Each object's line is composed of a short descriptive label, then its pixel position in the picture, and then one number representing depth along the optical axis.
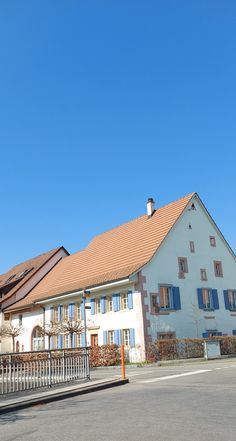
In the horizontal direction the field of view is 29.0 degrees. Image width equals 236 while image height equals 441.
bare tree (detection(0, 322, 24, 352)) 39.00
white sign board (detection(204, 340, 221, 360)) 25.08
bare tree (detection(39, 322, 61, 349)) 33.09
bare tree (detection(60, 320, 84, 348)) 30.08
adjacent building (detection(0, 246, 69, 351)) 42.28
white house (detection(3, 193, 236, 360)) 27.27
